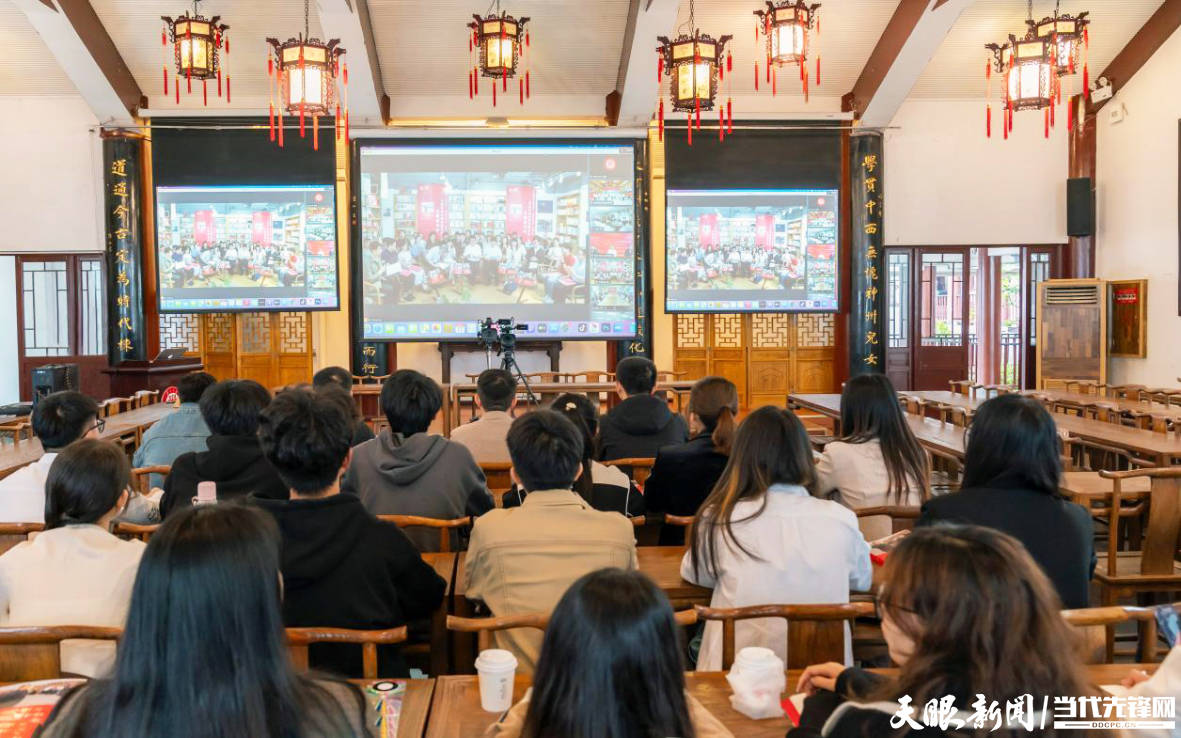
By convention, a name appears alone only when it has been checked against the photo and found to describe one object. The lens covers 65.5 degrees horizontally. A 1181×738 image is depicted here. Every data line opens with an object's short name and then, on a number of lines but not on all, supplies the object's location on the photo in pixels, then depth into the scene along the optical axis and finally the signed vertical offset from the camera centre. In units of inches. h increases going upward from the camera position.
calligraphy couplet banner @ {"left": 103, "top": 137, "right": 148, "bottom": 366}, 341.7 +36.8
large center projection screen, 343.9 +39.1
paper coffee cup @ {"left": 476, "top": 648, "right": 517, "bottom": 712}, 60.6 -22.2
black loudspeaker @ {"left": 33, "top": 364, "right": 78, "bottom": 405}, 286.2 -9.7
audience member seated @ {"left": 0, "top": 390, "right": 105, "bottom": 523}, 118.0 -12.8
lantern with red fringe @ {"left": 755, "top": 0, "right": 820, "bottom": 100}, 274.4 +94.0
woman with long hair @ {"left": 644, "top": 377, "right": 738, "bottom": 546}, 119.4 -17.1
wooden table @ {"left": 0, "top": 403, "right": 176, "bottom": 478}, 158.7 -18.0
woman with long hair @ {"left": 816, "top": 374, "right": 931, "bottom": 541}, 116.7 -15.5
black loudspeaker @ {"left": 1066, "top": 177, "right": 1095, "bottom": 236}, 368.5 +52.6
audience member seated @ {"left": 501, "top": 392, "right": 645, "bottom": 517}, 111.2 -18.2
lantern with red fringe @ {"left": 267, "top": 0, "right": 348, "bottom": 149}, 264.2 +79.1
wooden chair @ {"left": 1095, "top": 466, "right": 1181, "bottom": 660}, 119.0 -28.2
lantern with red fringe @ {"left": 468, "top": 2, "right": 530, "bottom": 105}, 278.5 +92.2
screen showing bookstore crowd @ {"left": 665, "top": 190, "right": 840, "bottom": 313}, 361.4 +35.5
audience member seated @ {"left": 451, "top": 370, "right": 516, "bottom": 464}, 153.6 -14.0
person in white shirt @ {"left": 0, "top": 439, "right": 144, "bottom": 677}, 73.2 -18.6
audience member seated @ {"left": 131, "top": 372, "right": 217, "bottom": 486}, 151.7 -15.1
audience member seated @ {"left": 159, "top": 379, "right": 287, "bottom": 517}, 114.2 -14.6
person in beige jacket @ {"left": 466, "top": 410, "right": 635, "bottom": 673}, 80.3 -18.2
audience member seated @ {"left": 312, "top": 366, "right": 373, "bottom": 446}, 152.8 -7.2
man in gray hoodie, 116.1 -17.3
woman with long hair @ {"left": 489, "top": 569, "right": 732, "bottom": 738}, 43.7 -15.8
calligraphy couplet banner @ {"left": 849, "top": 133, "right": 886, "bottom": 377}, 360.8 +32.5
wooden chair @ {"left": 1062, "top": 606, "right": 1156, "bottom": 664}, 64.8 -21.7
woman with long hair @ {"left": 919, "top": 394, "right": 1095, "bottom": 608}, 84.1 -15.4
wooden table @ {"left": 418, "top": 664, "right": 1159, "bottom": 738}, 59.1 -24.7
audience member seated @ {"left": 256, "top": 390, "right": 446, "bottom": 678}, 76.7 -18.9
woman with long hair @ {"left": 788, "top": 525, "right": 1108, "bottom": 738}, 43.5 -14.3
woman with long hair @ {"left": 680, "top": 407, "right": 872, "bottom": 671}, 82.4 -18.2
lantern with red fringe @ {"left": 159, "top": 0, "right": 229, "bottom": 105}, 271.0 +90.2
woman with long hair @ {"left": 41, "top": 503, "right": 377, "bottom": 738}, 40.3 -13.8
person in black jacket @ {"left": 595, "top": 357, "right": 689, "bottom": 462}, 155.8 -15.0
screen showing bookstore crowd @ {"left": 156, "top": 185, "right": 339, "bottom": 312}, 345.7 +37.5
